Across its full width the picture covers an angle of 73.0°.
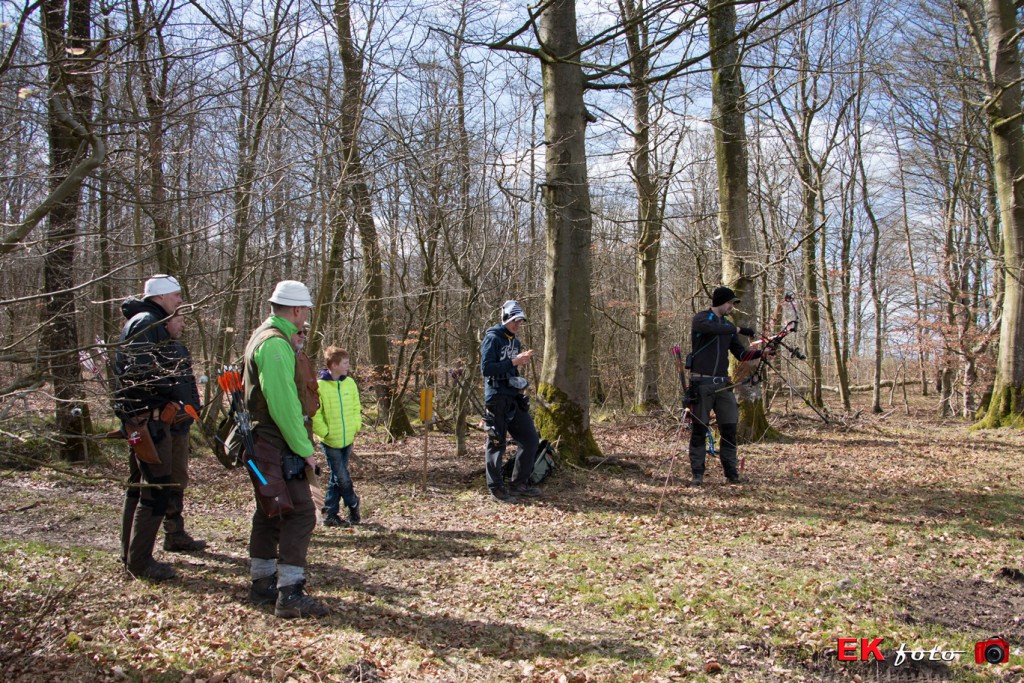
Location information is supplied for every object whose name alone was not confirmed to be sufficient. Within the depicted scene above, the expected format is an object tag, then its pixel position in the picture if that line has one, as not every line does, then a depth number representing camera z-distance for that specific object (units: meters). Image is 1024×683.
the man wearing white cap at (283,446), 4.18
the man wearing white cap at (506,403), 7.12
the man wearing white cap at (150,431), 4.86
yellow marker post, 7.92
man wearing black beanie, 7.70
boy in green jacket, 6.54
